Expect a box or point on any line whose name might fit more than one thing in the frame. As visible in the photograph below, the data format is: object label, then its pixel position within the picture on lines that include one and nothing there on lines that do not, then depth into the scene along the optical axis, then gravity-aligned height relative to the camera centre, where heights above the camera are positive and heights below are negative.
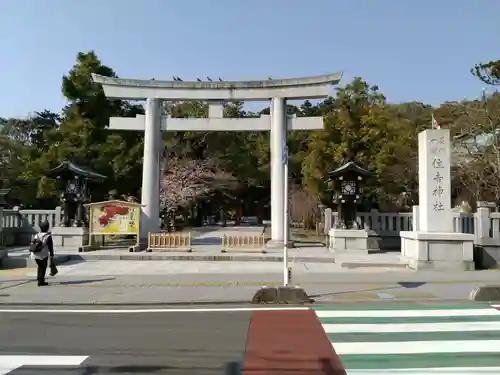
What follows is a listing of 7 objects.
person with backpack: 11.68 -1.00
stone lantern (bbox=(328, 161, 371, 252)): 20.33 +0.24
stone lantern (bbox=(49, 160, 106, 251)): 20.25 +0.37
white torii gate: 21.42 +4.79
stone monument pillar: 14.66 -0.16
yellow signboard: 20.17 -0.19
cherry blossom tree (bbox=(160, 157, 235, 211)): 38.62 +2.92
